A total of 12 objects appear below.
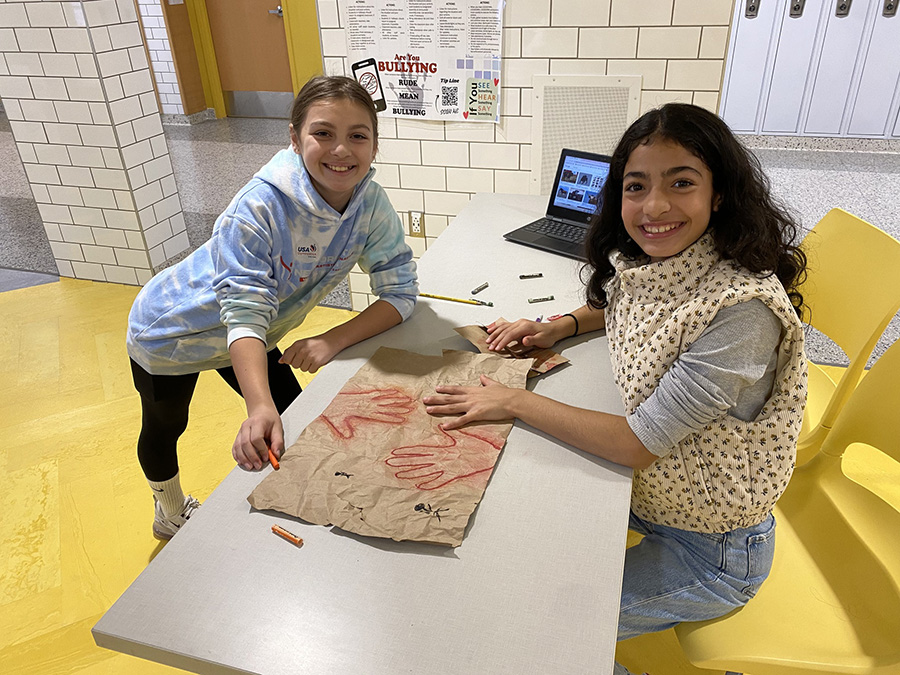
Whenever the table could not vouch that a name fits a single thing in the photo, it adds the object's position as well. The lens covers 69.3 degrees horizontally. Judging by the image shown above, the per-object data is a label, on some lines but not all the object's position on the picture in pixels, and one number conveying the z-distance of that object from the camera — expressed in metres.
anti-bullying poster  2.16
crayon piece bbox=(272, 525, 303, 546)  0.82
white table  0.69
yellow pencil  1.43
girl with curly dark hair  0.89
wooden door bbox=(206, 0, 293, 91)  5.99
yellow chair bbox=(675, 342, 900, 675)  0.96
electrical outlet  2.59
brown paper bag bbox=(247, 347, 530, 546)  0.85
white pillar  2.79
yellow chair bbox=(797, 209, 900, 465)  1.29
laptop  1.80
